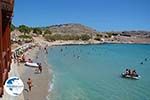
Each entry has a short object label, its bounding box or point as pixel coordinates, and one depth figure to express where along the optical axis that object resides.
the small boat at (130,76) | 17.42
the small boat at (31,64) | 18.51
